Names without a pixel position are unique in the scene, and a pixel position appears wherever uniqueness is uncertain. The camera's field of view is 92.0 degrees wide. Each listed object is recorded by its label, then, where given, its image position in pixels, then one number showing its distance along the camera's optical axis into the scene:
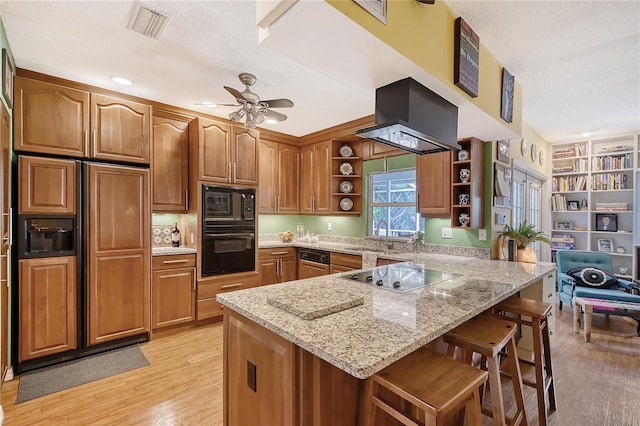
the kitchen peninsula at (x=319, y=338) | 1.09
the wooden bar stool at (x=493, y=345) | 1.48
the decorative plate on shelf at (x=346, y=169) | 4.54
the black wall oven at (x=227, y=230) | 3.61
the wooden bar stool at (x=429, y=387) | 1.07
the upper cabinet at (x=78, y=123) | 2.57
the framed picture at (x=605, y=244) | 4.64
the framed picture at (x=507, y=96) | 2.51
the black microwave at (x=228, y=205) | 3.60
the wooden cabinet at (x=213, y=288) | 3.58
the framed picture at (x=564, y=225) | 5.03
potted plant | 3.08
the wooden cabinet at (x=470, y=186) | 3.13
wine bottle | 3.83
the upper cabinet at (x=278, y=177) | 4.59
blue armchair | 3.42
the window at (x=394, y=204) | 4.00
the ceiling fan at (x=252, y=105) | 2.74
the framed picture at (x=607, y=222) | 4.61
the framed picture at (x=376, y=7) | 1.28
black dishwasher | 4.09
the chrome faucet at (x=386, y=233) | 4.03
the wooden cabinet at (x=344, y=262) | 3.75
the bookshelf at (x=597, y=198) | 4.48
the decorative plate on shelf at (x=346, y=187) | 4.54
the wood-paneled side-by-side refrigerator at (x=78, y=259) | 2.53
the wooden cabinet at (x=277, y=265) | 4.19
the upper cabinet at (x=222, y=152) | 3.58
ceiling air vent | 1.90
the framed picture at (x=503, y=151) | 3.41
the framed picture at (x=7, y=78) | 2.10
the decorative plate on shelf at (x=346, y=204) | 4.53
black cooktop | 1.91
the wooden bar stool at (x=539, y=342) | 1.90
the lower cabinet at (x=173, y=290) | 3.28
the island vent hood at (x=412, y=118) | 1.75
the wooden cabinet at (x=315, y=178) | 4.53
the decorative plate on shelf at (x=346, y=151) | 4.55
